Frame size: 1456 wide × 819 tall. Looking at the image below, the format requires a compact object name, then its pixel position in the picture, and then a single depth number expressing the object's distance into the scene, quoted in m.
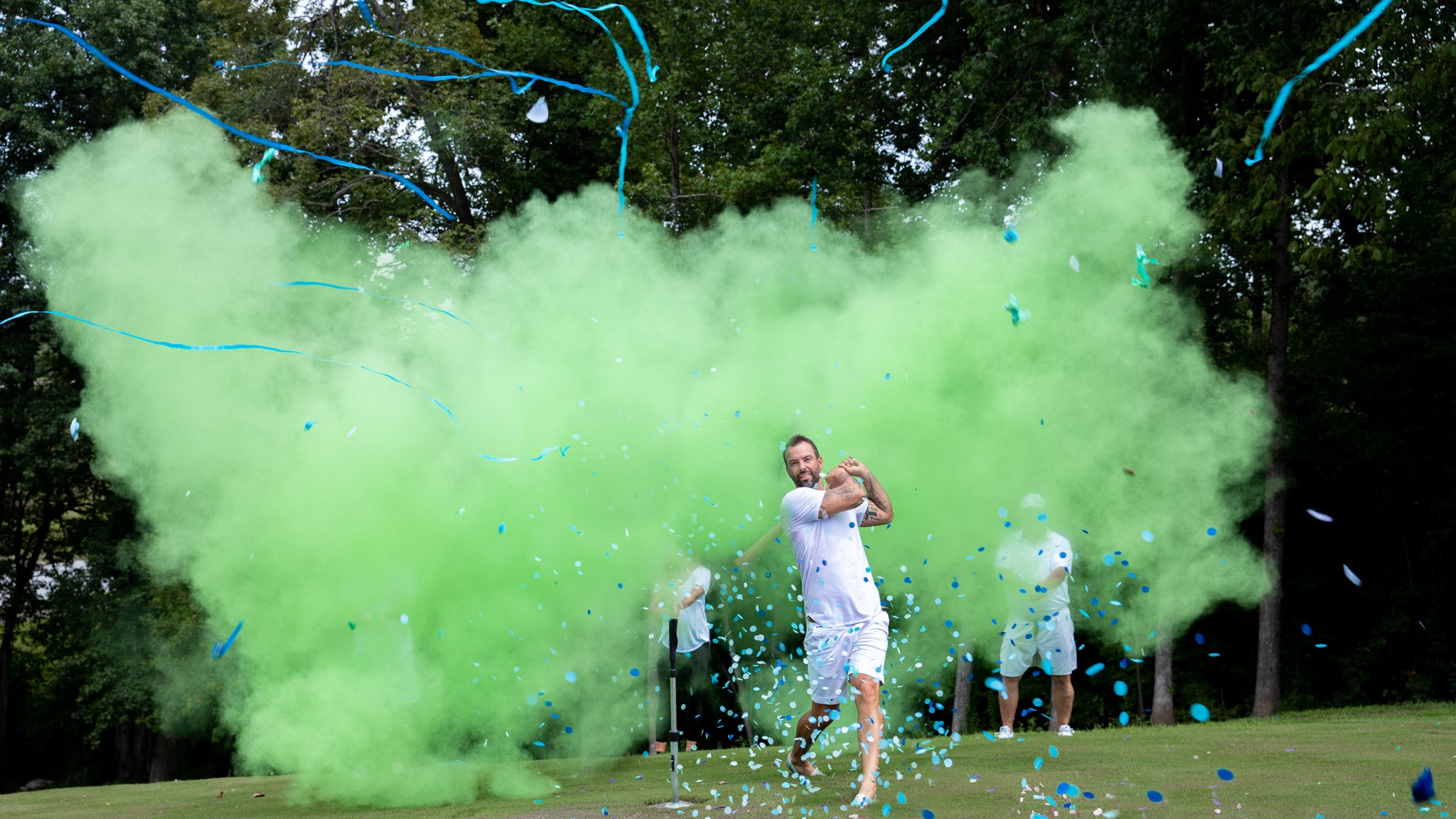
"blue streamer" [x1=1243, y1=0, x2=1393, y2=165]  4.51
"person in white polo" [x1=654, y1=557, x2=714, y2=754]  6.69
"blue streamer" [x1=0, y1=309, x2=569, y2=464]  6.80
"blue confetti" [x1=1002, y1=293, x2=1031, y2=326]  7.08
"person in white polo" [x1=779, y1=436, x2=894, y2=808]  5.04
